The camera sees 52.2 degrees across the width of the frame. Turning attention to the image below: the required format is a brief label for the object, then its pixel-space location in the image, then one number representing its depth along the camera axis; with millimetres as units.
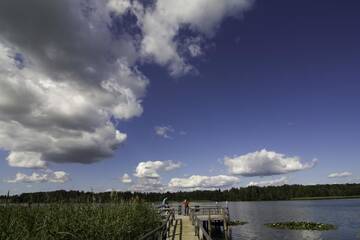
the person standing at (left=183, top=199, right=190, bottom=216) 35675
